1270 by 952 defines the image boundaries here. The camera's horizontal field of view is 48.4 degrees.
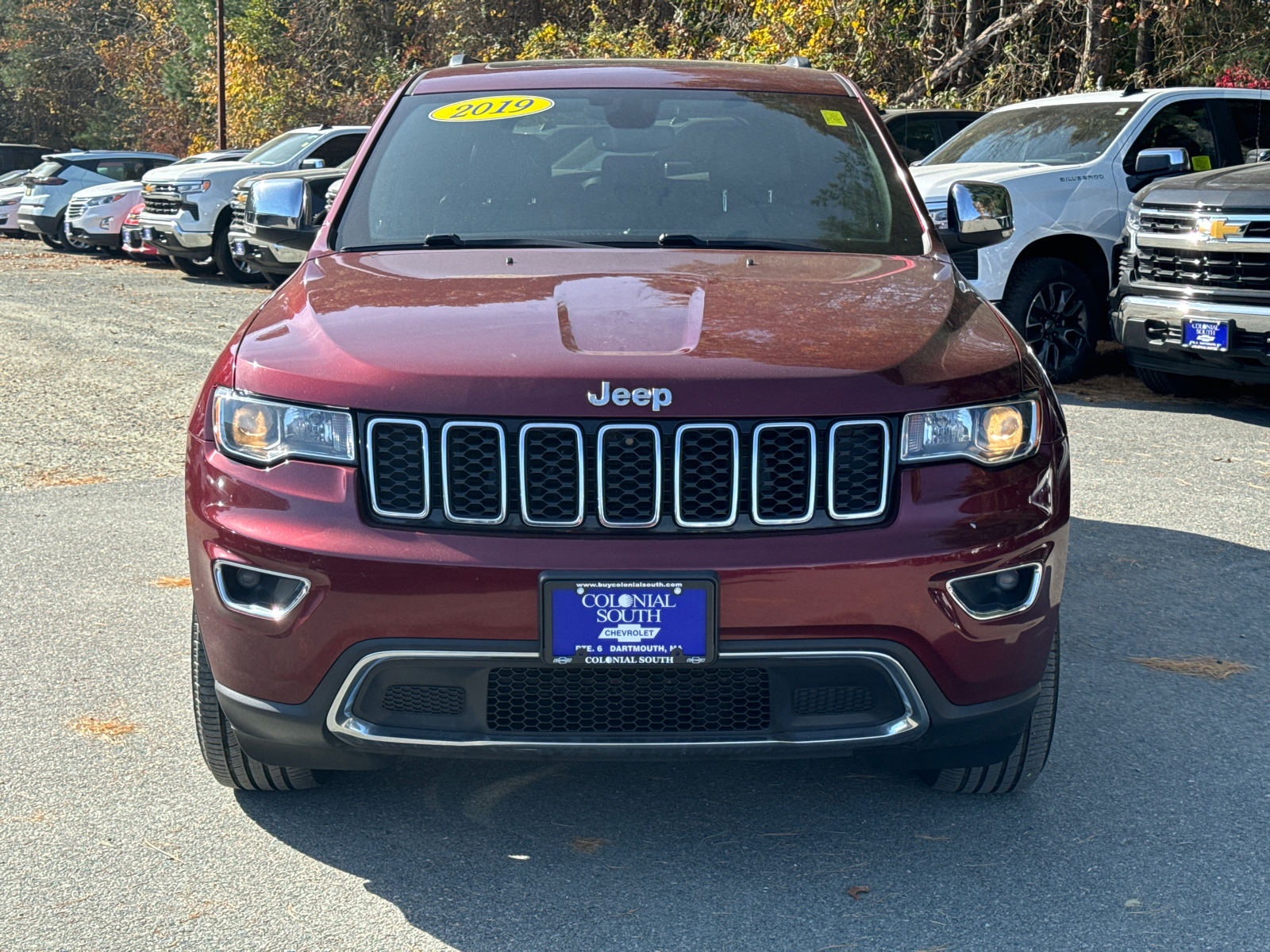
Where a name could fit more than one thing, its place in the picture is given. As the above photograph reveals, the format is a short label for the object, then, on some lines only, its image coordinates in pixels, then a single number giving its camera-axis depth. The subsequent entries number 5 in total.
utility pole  38.00
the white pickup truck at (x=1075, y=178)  9.15
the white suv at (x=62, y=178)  23.72
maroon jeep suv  2.72
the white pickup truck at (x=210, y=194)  16.97
